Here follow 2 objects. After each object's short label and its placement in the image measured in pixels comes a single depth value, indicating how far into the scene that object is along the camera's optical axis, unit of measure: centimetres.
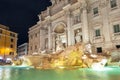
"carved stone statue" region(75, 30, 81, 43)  1529
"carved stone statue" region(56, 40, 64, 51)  1560
